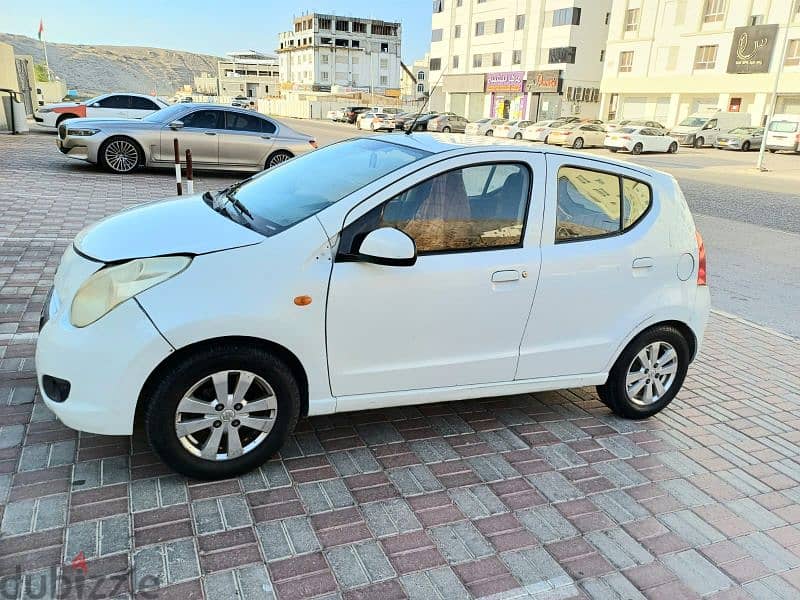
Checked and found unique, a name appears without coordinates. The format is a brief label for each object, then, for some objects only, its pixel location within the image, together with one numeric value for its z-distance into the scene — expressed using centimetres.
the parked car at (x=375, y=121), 4186
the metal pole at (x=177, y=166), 880
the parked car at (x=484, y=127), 4191
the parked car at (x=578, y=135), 3444
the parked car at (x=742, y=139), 3675
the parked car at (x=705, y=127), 3862
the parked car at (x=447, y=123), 4203
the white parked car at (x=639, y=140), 3153
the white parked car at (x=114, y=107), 1928
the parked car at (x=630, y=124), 3448
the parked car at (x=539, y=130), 3581
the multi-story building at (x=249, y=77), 13862
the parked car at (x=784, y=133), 3322
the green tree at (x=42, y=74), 5384
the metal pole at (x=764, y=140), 2400
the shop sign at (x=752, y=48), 4212
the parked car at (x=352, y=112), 5416
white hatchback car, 292
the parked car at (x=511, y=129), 3884
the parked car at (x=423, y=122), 3791
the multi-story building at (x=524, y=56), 5641
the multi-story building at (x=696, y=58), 4219
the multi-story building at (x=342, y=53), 11950
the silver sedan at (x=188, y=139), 1298
